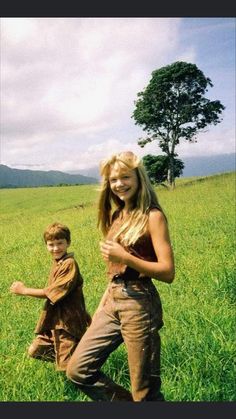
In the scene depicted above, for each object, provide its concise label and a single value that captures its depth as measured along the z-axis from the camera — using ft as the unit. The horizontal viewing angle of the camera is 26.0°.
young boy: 13.43
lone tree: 118.83
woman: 11.09
